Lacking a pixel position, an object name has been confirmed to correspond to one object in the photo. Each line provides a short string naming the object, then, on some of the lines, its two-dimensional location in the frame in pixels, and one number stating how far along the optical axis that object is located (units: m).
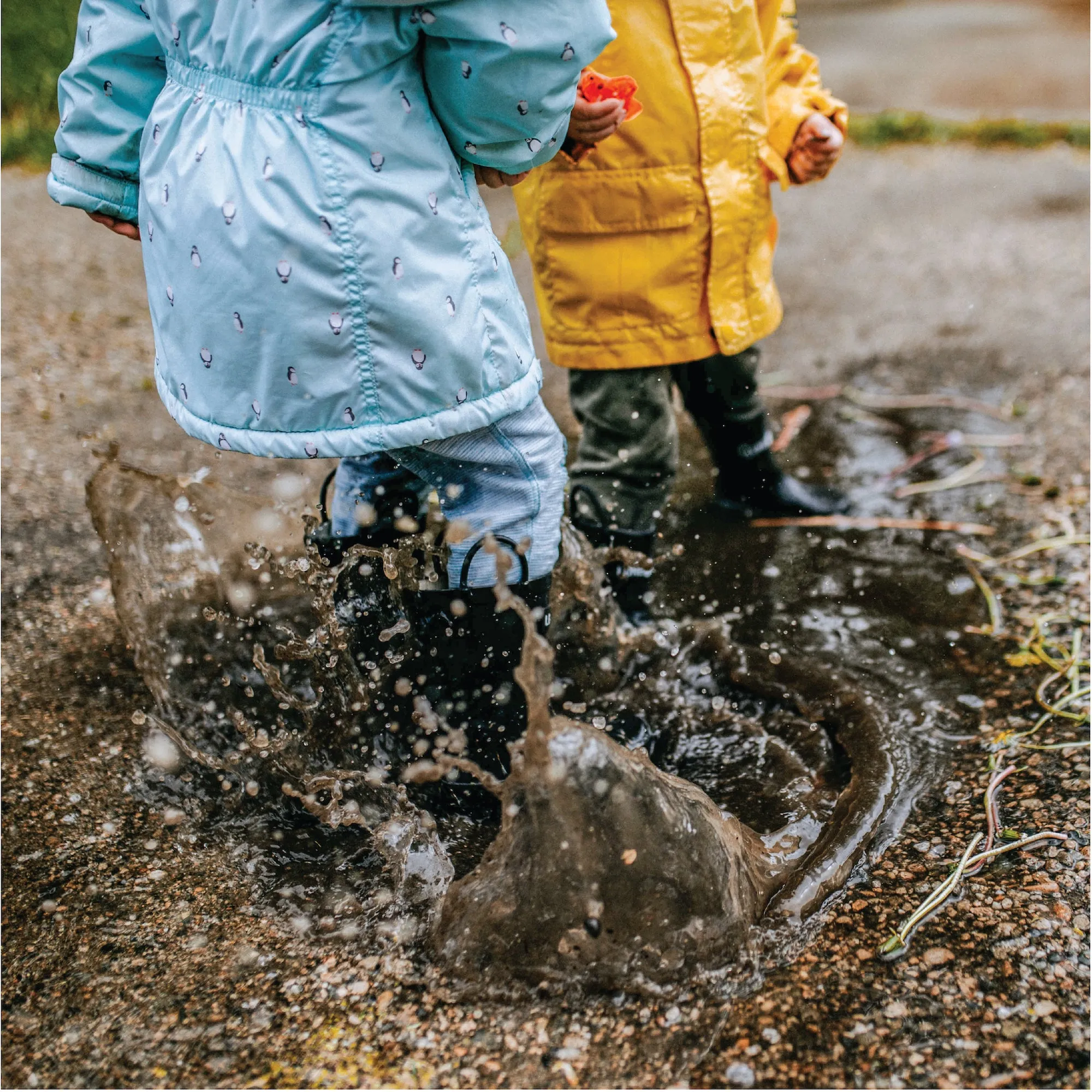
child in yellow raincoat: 1.84
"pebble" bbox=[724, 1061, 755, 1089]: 1.26
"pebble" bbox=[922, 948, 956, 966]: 1.40
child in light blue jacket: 1.28
